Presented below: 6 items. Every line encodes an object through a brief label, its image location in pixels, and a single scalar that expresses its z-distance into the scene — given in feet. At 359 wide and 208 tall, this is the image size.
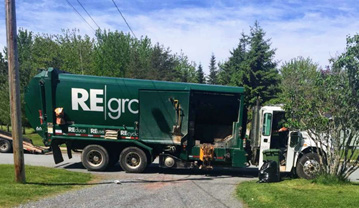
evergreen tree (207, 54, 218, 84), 175.49
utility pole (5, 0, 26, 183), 28.43
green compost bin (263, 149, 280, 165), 36.76
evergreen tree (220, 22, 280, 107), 109.91
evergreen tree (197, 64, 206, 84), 154.92
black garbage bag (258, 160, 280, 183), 35.58
